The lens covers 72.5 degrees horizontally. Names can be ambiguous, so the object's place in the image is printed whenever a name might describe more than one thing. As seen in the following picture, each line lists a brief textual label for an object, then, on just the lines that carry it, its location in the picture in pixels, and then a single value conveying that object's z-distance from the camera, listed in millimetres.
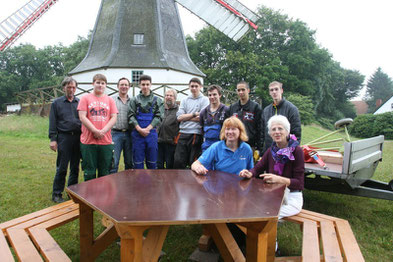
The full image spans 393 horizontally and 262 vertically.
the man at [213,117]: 3815
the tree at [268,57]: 28125
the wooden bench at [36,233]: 1886
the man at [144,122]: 4199
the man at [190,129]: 4215
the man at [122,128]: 4383
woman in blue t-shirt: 2928
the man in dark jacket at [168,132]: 4574
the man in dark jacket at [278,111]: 3834
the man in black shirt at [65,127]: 4062
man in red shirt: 3699
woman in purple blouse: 2576
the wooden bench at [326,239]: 1953
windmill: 16984
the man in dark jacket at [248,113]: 3996
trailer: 3074
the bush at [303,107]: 22603
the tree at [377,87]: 57219
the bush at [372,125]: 21256
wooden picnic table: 1637
